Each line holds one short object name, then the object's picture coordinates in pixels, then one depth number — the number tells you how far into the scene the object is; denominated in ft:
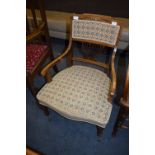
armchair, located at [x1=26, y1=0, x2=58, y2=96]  4.74
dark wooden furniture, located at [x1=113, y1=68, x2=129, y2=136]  3.19
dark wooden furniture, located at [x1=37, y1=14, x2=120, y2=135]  3.84
